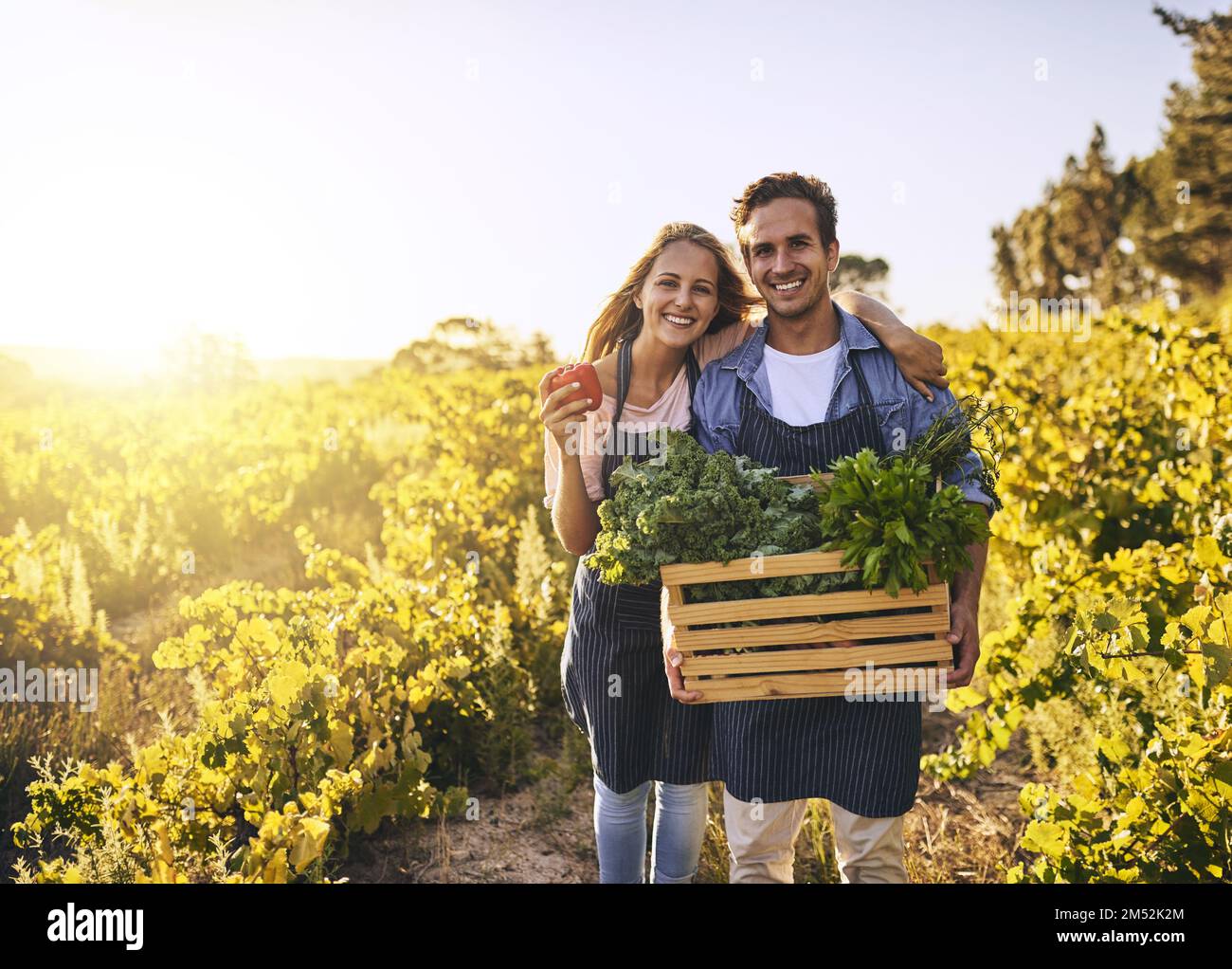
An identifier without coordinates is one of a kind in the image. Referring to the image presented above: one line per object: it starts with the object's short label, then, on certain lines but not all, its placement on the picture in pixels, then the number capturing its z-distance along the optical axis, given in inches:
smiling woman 84.4
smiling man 79.9
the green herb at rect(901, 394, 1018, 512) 76.3
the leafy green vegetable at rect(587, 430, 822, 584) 70.8
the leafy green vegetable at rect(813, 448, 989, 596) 66.6
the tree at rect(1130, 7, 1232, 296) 1165.7
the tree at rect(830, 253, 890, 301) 817.4
